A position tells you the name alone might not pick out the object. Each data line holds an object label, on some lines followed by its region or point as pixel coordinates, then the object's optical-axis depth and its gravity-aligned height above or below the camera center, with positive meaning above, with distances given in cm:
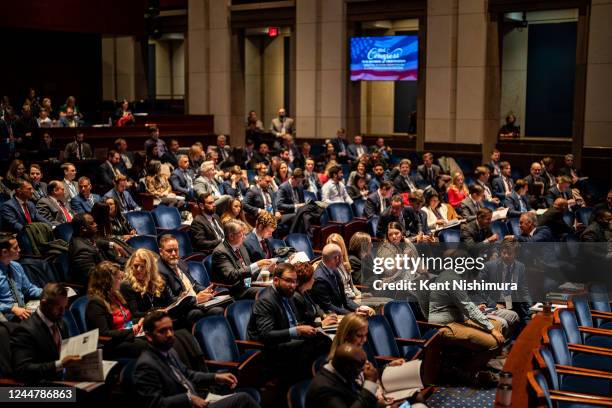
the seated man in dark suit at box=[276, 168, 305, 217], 1020 -95
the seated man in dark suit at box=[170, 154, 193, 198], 1101 -79
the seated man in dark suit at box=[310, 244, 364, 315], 621 -131
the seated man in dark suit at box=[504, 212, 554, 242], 874 -123
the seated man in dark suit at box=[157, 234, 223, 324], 578 -122
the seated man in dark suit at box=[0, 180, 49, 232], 802 -94
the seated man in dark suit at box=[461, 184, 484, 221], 1020 -104
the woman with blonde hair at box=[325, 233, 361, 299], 671 -134
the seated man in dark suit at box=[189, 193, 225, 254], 788 -111
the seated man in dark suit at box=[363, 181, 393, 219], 1005 -100
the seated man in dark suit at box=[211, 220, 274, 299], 646 -123
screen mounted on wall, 1548 +149
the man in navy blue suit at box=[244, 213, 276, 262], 722 -108
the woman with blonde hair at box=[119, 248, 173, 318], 539 -117
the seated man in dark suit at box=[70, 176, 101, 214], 880 -88
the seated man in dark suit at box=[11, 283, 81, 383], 427 -129
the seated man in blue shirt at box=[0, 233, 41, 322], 547 -119
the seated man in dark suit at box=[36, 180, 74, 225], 855 -94
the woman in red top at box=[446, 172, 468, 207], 1131 -97
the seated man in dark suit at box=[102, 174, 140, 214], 934 -88
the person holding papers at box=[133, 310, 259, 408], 403 -139
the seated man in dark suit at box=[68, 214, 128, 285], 640 -108
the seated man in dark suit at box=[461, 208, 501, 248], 873 -121
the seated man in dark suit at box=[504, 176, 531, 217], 1180 -113
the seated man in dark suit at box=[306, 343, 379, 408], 380 -134
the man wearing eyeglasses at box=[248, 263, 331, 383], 518 -145
